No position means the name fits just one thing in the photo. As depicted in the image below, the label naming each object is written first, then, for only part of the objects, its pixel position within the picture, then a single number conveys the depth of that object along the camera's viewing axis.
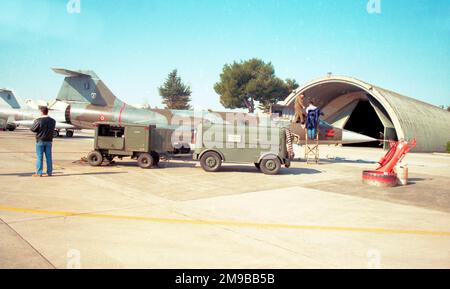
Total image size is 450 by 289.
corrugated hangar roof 29.19
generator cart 11.58
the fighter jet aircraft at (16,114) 30.81
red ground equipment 9.63
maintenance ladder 15.50
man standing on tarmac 8.90
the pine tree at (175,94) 85.25
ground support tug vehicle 11.21
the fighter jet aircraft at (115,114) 16.59
